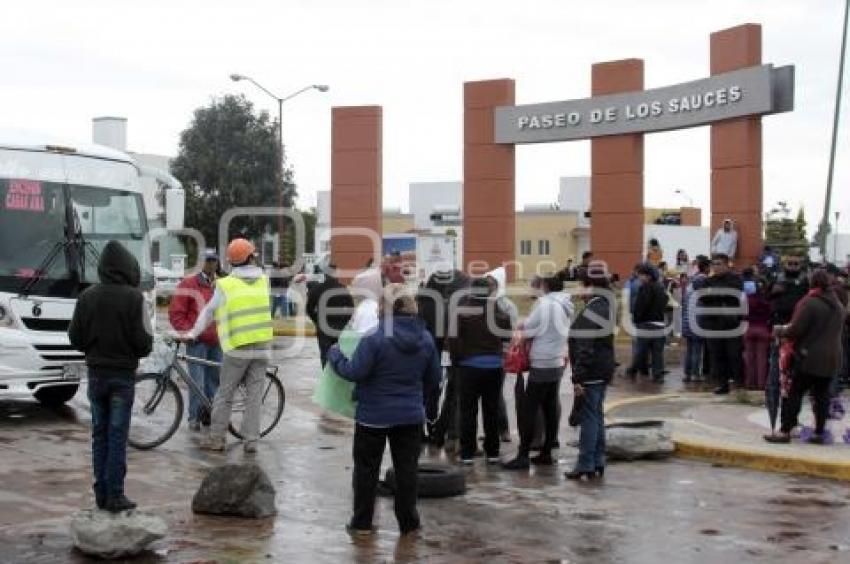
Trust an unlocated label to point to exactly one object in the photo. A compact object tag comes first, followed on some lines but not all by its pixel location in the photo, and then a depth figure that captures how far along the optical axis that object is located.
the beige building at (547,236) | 78.88
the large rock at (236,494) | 8.12
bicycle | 11.13
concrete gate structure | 25.55
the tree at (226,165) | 55.53
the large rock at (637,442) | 11.05
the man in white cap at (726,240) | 24.92
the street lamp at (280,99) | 44.21
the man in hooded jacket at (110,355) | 7.61
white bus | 12.09
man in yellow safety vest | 10.87
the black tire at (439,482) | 9.06
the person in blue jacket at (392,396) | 7.71
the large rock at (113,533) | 6.95
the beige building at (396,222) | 87.00
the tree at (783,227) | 69.06
